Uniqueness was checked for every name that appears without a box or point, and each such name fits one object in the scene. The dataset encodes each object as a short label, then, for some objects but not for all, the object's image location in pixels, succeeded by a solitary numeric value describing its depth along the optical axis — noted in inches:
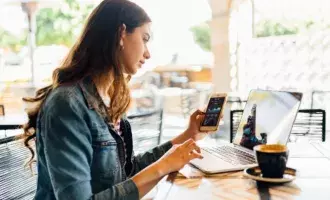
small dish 43.8
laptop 53.2
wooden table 41.3
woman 40.4
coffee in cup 43.6
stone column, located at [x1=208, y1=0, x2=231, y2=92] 180.1
